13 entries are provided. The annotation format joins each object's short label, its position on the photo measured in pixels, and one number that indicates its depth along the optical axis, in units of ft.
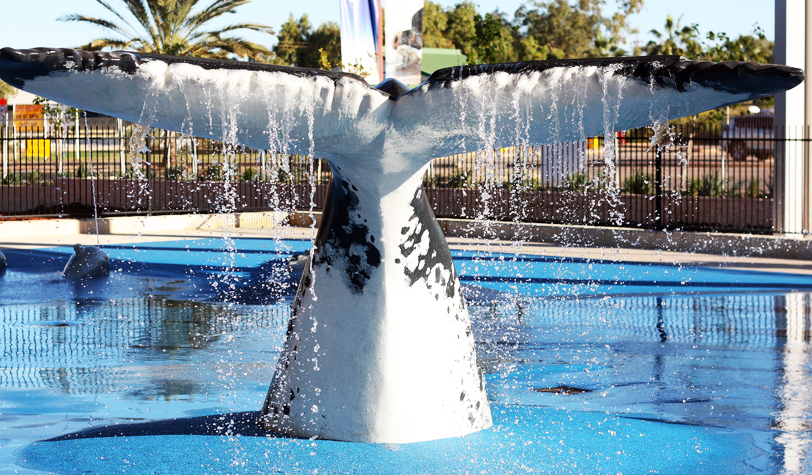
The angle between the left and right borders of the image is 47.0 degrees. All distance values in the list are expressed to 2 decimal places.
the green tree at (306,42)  228.02
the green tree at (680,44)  148.18
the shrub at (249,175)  96.56
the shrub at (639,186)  79.93
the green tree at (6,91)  228.86
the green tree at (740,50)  125.03
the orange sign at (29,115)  164.70
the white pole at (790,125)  60.75
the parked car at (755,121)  131.88
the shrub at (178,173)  96.18
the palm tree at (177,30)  103.65
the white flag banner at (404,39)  71.92
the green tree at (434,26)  248.32
